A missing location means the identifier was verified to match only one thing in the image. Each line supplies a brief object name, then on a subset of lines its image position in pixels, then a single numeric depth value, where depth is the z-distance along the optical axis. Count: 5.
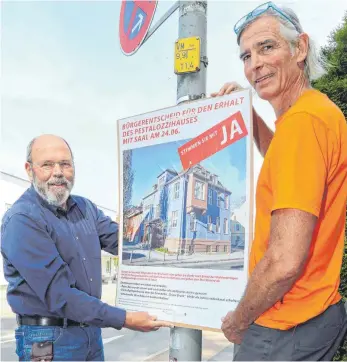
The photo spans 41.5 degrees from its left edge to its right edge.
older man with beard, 2.27
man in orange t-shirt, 1.37
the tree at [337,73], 4.57
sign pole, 2.39
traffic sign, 2.73
